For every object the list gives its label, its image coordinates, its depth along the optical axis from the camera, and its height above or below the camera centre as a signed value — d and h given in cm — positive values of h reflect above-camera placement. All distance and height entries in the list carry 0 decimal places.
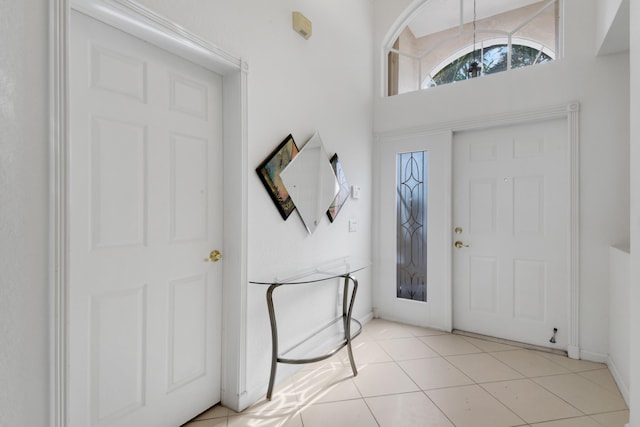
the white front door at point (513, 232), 264 -16
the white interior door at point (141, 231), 132 -9
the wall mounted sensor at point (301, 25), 225 +138
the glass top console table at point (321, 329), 197 -80
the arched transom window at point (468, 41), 278 +169
